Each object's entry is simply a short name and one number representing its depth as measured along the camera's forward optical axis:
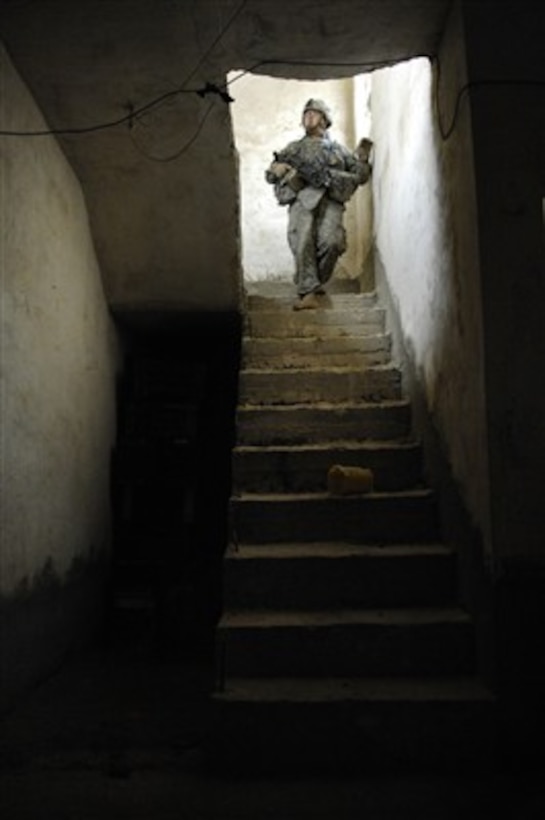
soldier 6.24
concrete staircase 2.79
